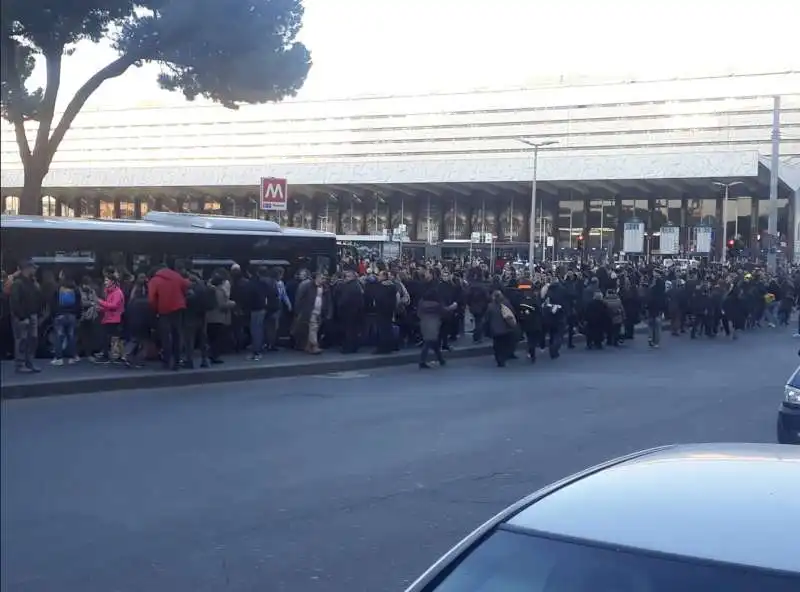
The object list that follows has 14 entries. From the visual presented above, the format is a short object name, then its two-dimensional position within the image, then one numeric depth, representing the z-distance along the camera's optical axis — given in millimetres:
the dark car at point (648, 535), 2654
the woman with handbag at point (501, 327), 20953
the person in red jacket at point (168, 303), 16797
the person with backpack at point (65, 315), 17172
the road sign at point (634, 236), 43000
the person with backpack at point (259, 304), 19562
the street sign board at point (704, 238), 47969
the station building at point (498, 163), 42375
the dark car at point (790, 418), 10695
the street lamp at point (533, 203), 48112
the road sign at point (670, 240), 44812
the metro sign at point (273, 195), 19734
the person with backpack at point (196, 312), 17281
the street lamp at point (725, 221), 58406
